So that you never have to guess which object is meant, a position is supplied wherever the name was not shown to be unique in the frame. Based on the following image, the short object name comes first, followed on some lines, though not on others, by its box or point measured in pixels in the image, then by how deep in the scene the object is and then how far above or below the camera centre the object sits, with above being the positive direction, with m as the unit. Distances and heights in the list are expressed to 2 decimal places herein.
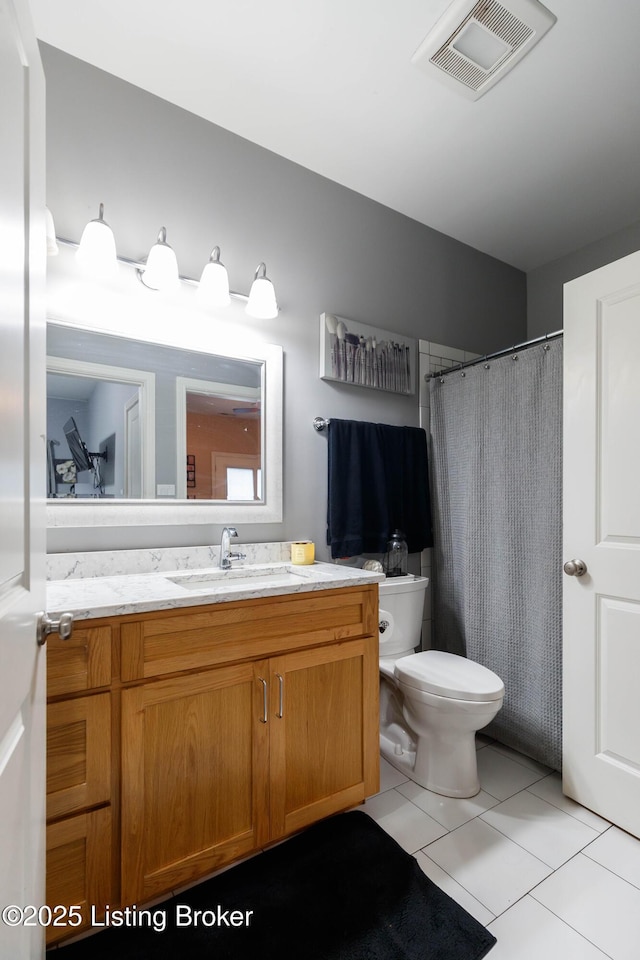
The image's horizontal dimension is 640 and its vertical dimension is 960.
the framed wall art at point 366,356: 2.10 +0.60
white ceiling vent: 1.38 +1.39
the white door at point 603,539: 1.54 -0.20
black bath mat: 1.13 -1.13
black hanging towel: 2.07 -0.02
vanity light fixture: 1.49 +0.74
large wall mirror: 1.54 +0.19
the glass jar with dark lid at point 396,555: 2.20 -0.35
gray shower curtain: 1.87 -0.23
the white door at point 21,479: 0.60 +0.01
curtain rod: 1.89 +0.58
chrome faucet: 1.74 -0.25
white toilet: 1.64 -0.79
